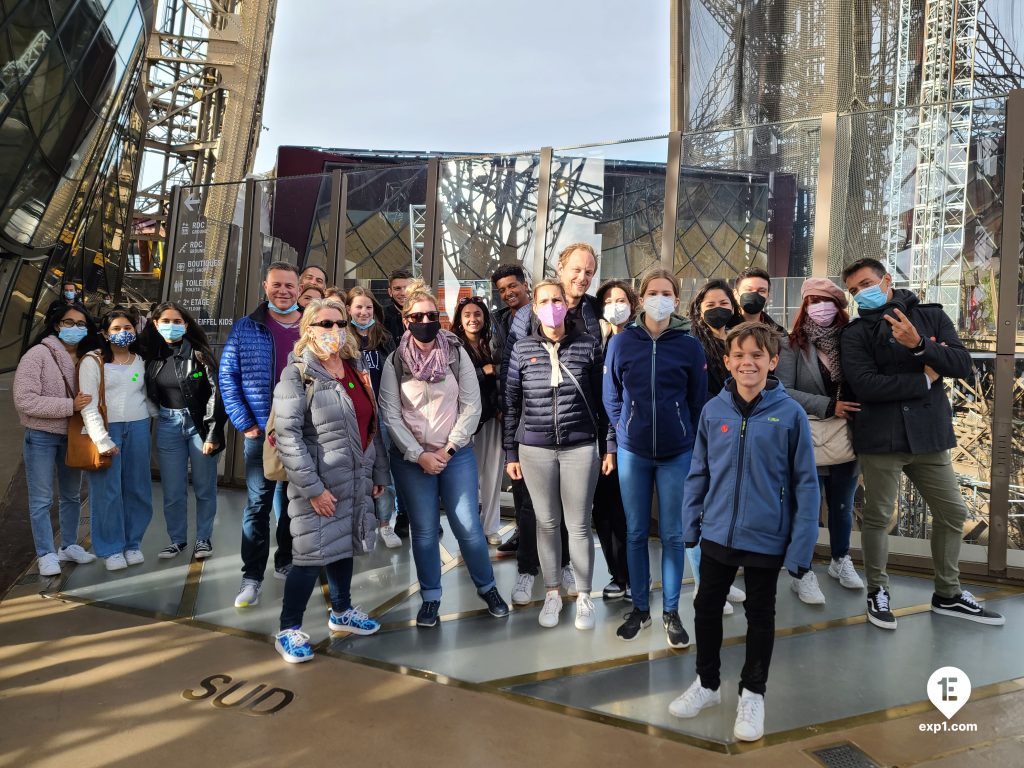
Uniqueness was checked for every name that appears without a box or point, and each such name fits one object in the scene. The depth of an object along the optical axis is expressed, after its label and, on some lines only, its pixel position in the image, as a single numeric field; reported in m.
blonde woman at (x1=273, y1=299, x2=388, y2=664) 3.29
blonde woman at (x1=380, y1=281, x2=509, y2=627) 3.70
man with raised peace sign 3.64
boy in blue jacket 2.71
